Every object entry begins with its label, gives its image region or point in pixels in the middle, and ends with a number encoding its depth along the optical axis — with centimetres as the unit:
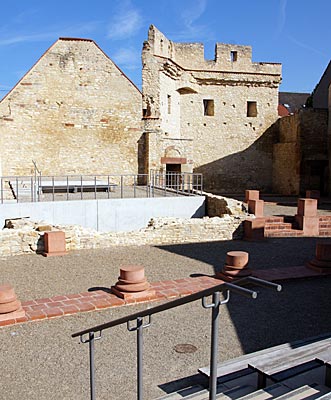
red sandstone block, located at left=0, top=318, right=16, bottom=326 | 672
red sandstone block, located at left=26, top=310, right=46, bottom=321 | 689
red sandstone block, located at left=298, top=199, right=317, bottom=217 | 1512
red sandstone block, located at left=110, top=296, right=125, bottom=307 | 760
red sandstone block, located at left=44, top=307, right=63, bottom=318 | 701
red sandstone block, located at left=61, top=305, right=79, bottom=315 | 716
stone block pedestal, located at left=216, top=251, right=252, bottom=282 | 900
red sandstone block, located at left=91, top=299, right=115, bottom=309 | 748
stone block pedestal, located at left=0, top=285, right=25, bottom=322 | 682
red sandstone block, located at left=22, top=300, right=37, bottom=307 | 746
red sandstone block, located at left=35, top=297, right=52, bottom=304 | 759
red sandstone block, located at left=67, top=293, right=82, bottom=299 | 786
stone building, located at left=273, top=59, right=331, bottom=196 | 2431
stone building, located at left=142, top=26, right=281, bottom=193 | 2464
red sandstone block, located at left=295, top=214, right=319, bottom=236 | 1520
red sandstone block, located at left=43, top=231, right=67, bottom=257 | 1159
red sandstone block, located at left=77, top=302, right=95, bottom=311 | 732
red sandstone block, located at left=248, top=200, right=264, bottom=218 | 1610
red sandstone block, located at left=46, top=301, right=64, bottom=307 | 743
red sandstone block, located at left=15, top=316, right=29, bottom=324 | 681
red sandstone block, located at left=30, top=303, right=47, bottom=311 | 723
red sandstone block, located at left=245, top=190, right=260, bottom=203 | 1847
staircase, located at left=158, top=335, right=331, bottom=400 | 361
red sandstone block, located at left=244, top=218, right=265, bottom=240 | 1403
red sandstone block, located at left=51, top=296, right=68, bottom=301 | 776
